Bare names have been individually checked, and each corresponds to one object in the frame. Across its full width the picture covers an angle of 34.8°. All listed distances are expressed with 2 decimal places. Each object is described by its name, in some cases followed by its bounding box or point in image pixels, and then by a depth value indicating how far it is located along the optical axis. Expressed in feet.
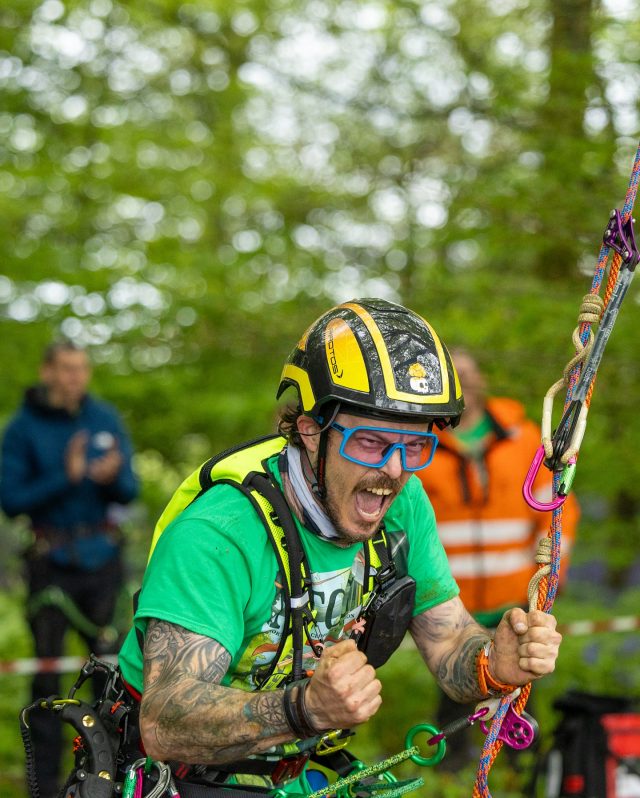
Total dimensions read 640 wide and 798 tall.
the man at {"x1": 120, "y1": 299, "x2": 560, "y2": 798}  7.97
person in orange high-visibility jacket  19.12
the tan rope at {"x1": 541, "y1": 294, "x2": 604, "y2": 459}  8.71
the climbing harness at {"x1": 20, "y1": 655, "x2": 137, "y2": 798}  8.98
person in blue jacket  20.48
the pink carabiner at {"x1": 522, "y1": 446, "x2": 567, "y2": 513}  8.57
